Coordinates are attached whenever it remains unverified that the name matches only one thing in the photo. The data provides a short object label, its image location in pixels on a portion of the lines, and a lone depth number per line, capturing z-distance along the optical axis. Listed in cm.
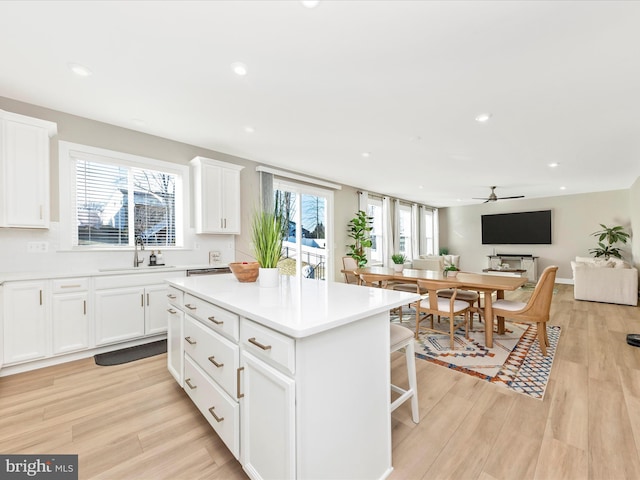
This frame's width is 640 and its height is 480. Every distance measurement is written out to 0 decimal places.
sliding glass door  544
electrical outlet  282
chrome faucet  340
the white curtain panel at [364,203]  686
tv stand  802
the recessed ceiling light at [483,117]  295
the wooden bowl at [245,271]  209
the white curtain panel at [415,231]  913
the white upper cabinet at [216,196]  379
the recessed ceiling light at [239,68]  214
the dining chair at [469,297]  345
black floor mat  275
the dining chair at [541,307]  283
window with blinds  322
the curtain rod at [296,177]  468
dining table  301
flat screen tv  813
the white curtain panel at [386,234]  764
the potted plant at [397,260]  682
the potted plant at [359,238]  643
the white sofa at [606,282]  494
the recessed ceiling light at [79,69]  218
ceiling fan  638
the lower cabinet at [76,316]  242
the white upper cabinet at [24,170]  250
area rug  235
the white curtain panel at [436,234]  1026
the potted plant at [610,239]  676
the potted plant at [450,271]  366
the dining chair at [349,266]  570
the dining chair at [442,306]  303
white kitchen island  106
